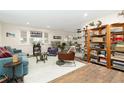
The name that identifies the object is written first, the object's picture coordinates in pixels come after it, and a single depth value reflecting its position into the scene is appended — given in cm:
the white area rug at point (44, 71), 208
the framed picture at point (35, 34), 579
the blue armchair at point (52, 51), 560
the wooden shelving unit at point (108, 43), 261
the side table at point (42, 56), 404
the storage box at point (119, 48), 242
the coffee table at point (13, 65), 178
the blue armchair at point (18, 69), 187
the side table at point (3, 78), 174
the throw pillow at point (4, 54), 198
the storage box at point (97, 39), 294
